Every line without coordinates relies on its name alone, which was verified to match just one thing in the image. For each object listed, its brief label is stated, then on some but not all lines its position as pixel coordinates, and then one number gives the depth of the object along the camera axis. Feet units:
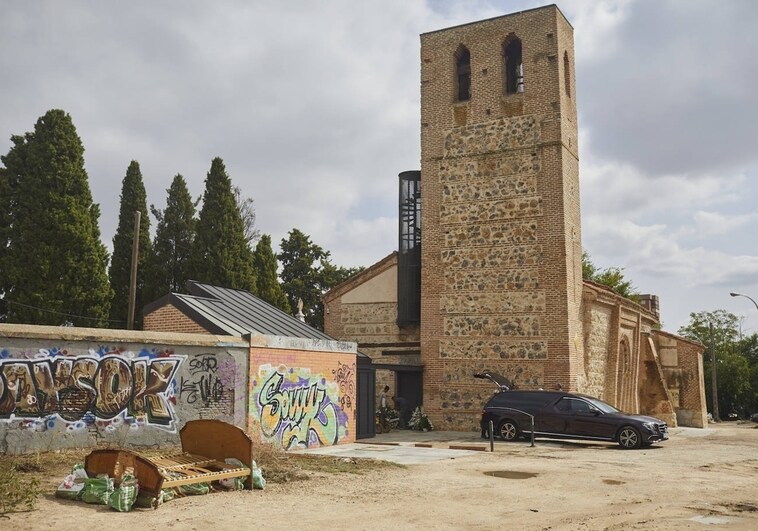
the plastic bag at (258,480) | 33.92
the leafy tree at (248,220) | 164.93
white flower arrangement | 78.38
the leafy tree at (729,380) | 176.76
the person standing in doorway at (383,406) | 76.33
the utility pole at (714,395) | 152.97
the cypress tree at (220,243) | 116.26
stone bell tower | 75.87
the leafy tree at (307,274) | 157.89
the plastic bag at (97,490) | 28.55
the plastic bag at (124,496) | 27.81
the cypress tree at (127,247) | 113.39
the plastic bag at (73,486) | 29.07
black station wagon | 59.11
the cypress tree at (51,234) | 92.68
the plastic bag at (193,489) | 31.14
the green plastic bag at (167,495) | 29.45
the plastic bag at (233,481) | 33.01
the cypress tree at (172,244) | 119.75
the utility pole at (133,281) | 81.23
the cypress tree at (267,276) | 132.05
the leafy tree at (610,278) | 175.42
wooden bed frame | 29.37
